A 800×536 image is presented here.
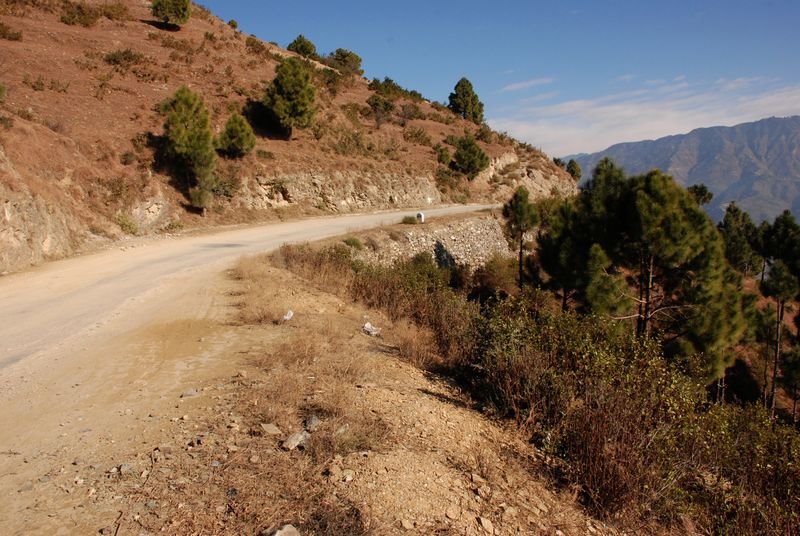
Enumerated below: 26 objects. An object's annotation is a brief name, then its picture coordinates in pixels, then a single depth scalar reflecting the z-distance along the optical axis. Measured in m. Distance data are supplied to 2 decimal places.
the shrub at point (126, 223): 16.91
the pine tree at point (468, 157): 40.16
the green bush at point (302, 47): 53.66
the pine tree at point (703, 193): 38.77
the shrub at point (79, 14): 31.69
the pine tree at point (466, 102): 60.47
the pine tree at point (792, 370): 19.16
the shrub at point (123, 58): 27.95
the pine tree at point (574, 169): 55.38
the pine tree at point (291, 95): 29.05
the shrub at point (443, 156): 39.88
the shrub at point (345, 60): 54.91
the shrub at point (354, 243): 17.64
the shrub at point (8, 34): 25.95
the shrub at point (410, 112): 47.88
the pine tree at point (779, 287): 19.42
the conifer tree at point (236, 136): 23.64
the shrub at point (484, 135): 50.31
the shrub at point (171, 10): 34.53
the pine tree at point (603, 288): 13.63
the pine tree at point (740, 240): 31.17
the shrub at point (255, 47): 38.62
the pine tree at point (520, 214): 24.73
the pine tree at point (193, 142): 20.30
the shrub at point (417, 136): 42.72
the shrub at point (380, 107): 42.85
